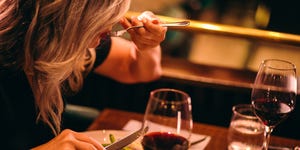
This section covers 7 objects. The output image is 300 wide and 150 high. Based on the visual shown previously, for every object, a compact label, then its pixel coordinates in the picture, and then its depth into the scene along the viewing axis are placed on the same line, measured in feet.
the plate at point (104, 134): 4.95
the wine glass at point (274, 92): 4.39
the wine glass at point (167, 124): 3.92
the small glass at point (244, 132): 4.87
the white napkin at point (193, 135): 5.05
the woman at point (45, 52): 4.53
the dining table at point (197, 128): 5.40
